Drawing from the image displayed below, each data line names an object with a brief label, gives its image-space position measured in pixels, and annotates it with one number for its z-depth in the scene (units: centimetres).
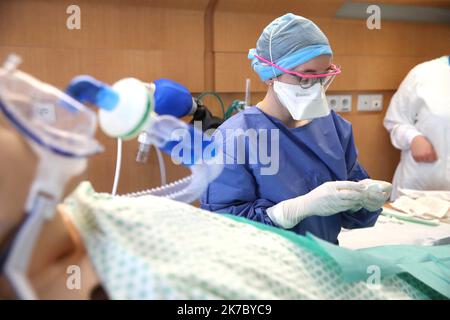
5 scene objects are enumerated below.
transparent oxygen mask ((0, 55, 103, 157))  61
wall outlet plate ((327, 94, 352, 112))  271
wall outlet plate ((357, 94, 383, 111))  283
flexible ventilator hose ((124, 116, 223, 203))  80
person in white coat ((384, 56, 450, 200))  240
